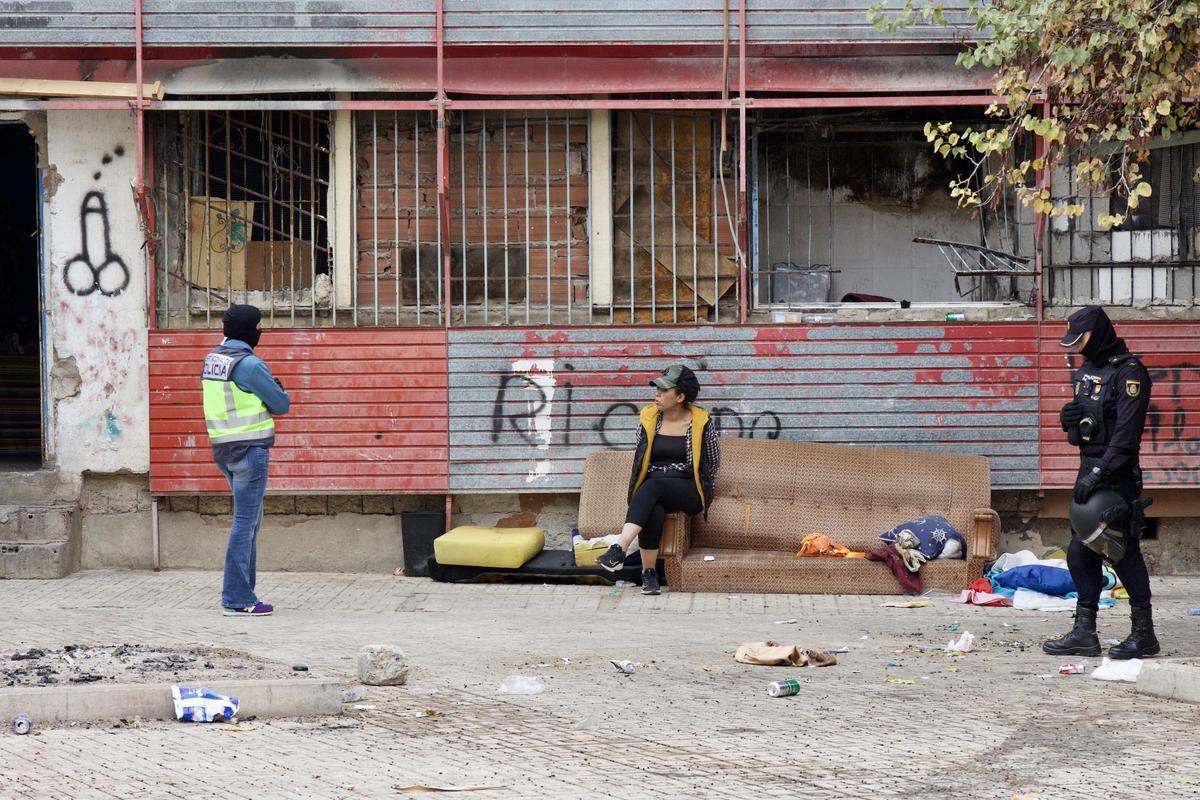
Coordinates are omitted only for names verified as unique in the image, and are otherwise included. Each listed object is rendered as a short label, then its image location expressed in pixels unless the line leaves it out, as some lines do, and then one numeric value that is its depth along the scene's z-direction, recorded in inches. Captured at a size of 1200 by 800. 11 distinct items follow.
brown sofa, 814.5
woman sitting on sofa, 769.6
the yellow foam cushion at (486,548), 802.8
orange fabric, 791.1
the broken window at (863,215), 890.1
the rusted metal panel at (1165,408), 833.5
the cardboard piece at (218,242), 880.3
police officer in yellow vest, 703.7
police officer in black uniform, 590.6
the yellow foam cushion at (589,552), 810.8
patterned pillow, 780.6
